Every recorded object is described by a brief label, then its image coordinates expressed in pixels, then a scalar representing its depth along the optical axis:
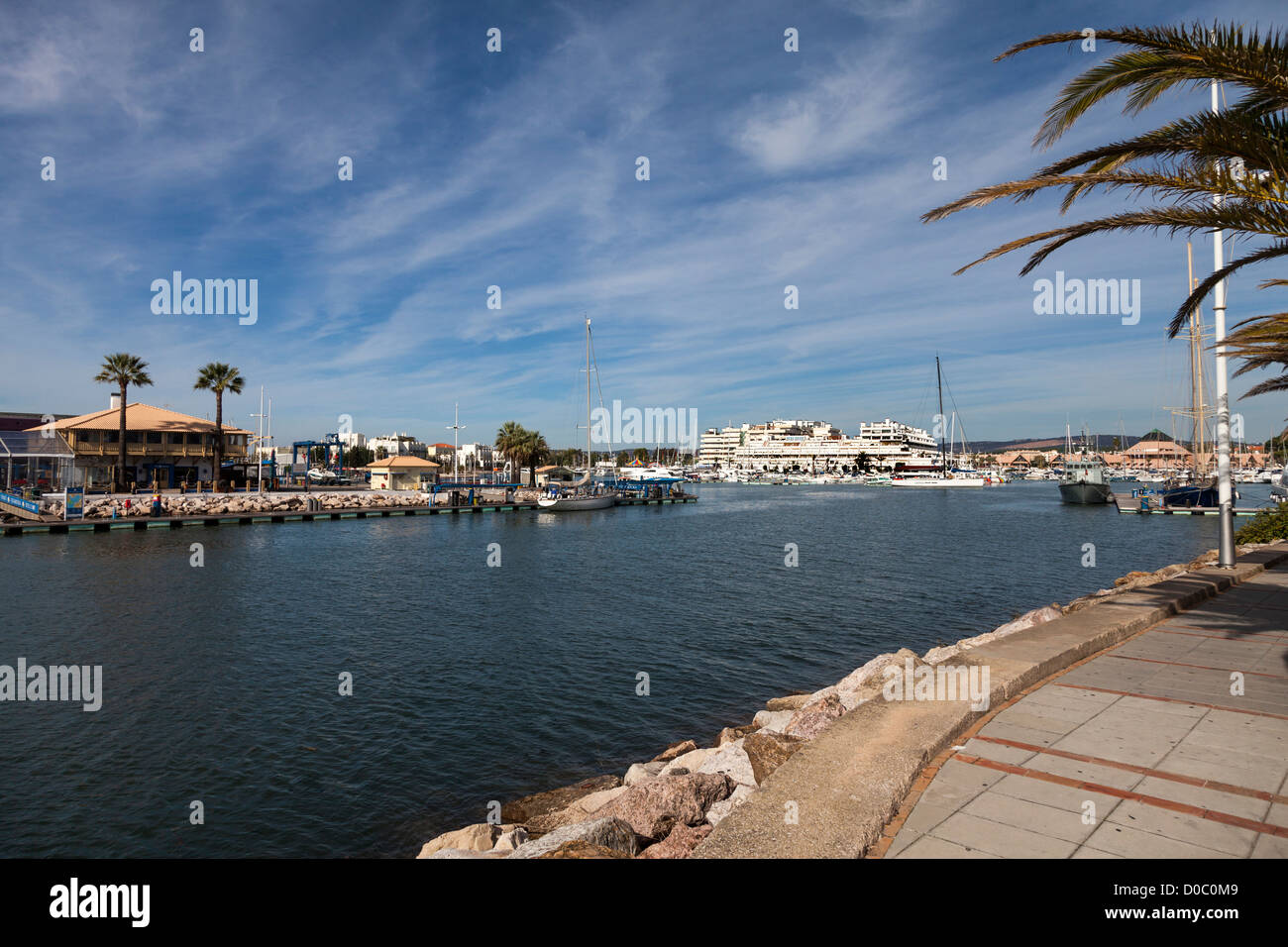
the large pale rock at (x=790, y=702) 11.24
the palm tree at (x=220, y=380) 56.00
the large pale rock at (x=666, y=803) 6.36
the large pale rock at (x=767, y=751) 7.50
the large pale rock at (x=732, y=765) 7.68
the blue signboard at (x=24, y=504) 39.50
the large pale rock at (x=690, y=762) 8.48
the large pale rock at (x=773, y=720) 9.65
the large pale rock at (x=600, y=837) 5.68
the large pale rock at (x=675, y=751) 9.60
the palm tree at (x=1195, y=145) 6.20
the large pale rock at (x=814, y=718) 8.62
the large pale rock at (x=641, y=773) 8.50
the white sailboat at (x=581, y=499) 62.88
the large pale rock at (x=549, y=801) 8.38
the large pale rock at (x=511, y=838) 6.57
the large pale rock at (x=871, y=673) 10.79
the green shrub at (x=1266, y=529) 20.62
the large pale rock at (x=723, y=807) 6.75
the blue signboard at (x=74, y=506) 39.59
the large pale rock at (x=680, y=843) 5.66
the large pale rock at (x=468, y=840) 6.74
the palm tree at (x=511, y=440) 84.69
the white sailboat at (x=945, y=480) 125.27
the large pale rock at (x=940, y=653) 11.60
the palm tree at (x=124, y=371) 50.56
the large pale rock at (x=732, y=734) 9.84
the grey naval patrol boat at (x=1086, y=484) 65.31
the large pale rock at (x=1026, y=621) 13.72
